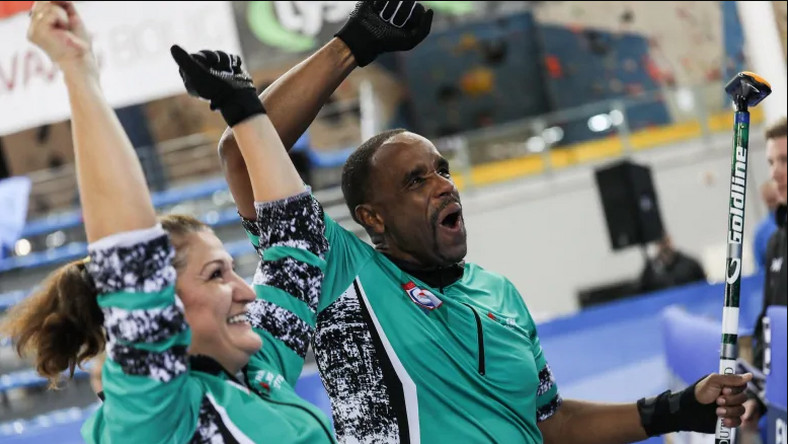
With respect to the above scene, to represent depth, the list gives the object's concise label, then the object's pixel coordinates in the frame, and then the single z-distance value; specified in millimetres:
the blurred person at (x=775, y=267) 7945
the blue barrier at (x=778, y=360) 6957
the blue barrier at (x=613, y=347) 11086
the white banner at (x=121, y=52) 9125
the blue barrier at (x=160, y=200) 19609
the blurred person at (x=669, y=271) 17312
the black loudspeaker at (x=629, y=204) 17047
